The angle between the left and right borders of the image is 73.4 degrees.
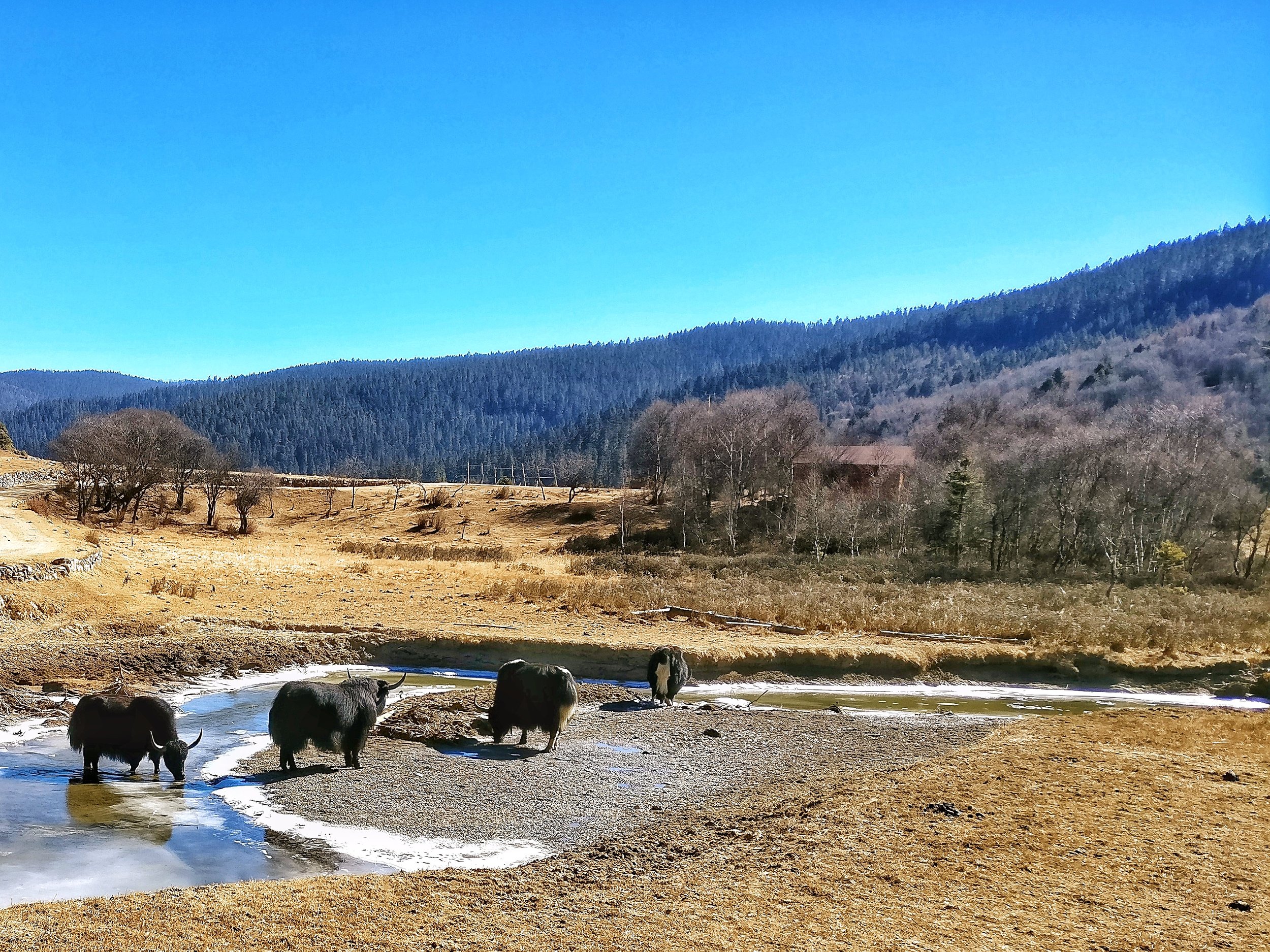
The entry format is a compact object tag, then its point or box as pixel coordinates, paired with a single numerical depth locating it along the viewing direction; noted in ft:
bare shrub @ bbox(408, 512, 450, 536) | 209.67
